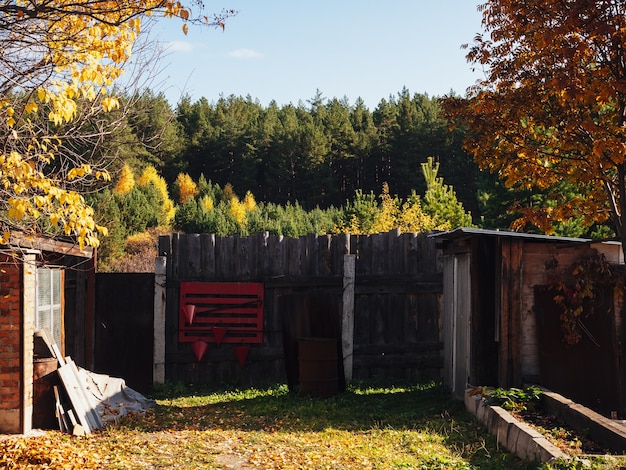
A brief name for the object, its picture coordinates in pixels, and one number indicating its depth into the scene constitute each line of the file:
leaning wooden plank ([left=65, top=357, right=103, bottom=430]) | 9.88
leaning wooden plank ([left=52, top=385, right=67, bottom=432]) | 9.53
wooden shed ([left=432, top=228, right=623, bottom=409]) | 10.71
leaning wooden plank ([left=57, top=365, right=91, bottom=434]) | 9.61
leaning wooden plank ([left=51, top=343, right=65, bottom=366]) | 10.16
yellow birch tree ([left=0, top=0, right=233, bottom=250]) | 6.24
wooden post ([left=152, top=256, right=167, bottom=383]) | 13.20
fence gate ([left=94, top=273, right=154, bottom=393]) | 13.30
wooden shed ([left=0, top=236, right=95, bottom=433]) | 9.33
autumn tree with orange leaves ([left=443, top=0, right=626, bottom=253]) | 9.97
